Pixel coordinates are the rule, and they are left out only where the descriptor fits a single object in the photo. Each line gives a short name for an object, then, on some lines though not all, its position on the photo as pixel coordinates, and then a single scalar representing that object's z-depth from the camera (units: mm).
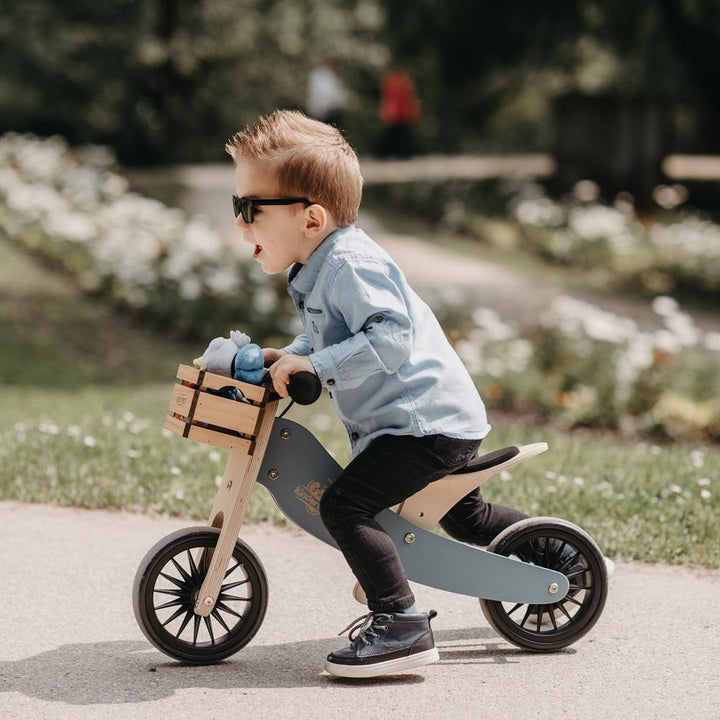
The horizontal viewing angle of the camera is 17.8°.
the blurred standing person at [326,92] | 35586
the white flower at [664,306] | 13342
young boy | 5911
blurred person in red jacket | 39864
